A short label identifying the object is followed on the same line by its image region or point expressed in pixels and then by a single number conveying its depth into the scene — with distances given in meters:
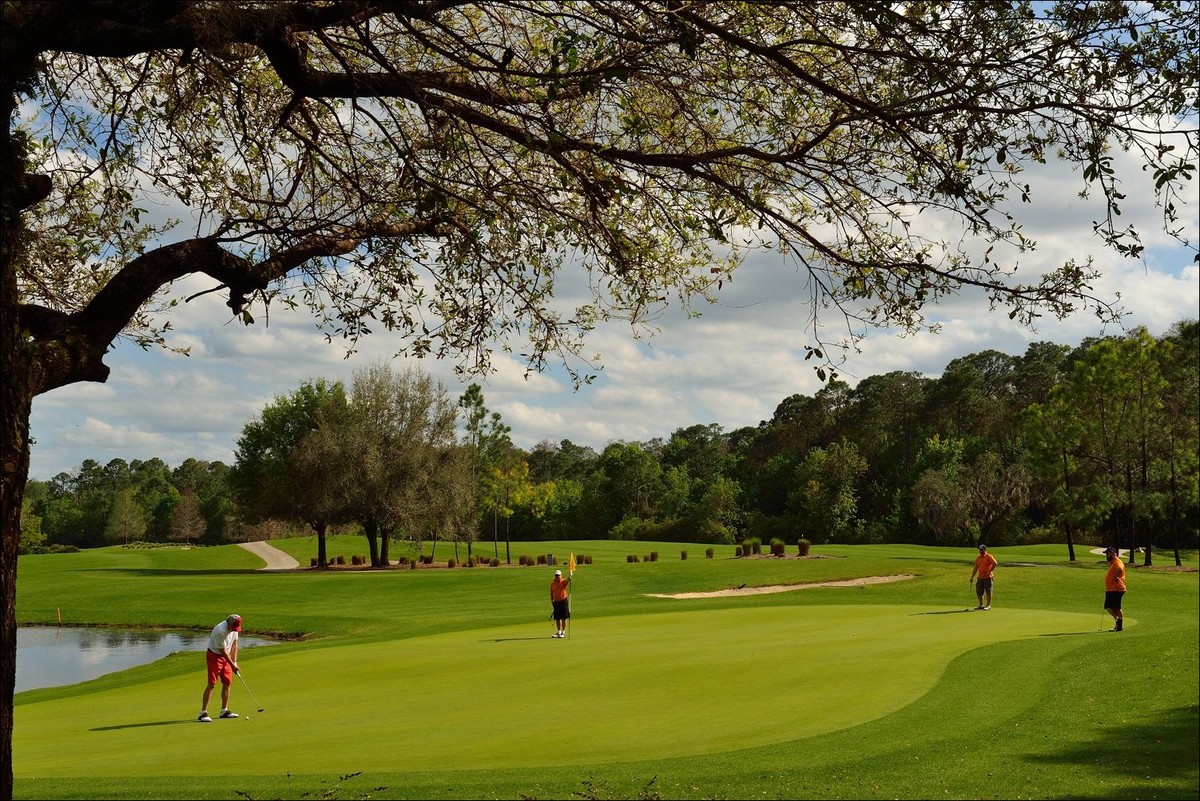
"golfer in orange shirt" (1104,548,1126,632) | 25.08
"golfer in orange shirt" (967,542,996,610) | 30.94
